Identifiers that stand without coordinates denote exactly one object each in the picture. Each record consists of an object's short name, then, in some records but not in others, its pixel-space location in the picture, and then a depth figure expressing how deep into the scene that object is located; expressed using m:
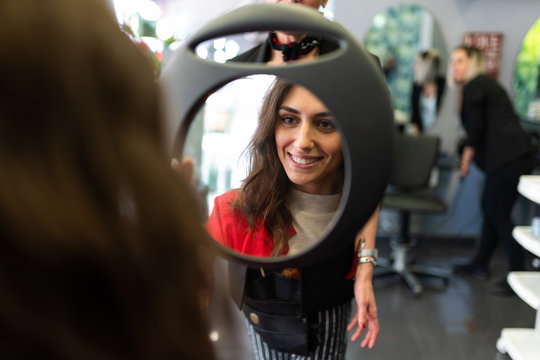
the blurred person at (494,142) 2.64
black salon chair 2.96
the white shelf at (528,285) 1.64
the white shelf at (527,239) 1.62
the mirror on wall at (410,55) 3.73
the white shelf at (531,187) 1.58
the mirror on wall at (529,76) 3.79
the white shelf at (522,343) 1.67
